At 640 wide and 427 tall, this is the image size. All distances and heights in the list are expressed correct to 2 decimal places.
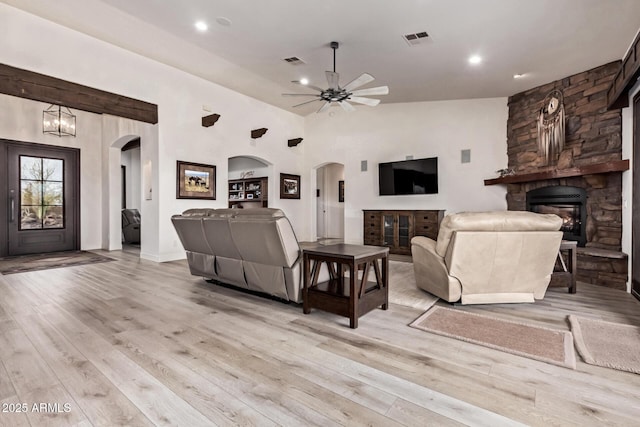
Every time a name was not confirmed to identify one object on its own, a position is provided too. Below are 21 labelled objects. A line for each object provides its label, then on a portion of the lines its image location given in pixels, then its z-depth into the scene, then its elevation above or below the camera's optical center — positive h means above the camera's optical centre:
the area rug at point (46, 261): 5.14 -0.97
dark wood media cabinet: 6.51 -0.41
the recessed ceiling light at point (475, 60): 4.60 +2.17
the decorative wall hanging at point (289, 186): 8.30 +0.57
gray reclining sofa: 2.95 -0.42
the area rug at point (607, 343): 2.05 -1.00
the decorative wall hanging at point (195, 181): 6.13 +0.54
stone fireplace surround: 4.18 +0.76
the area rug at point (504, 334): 2.17 -0.99
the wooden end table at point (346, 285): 2.62 -0.74
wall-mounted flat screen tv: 6.78 +0.68
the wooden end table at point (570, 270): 3.61 -0.73
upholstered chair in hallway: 8.27 -0.45
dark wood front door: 6.52 +0.21
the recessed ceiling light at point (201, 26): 4.14 +2.41
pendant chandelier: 6.55 +1.82
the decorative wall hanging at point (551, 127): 5.07 +1.32
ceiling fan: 4.37 +1.69
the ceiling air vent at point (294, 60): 5.05 +2.38
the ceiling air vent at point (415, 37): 4.09 +2.23
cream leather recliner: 3.00 -0.47
